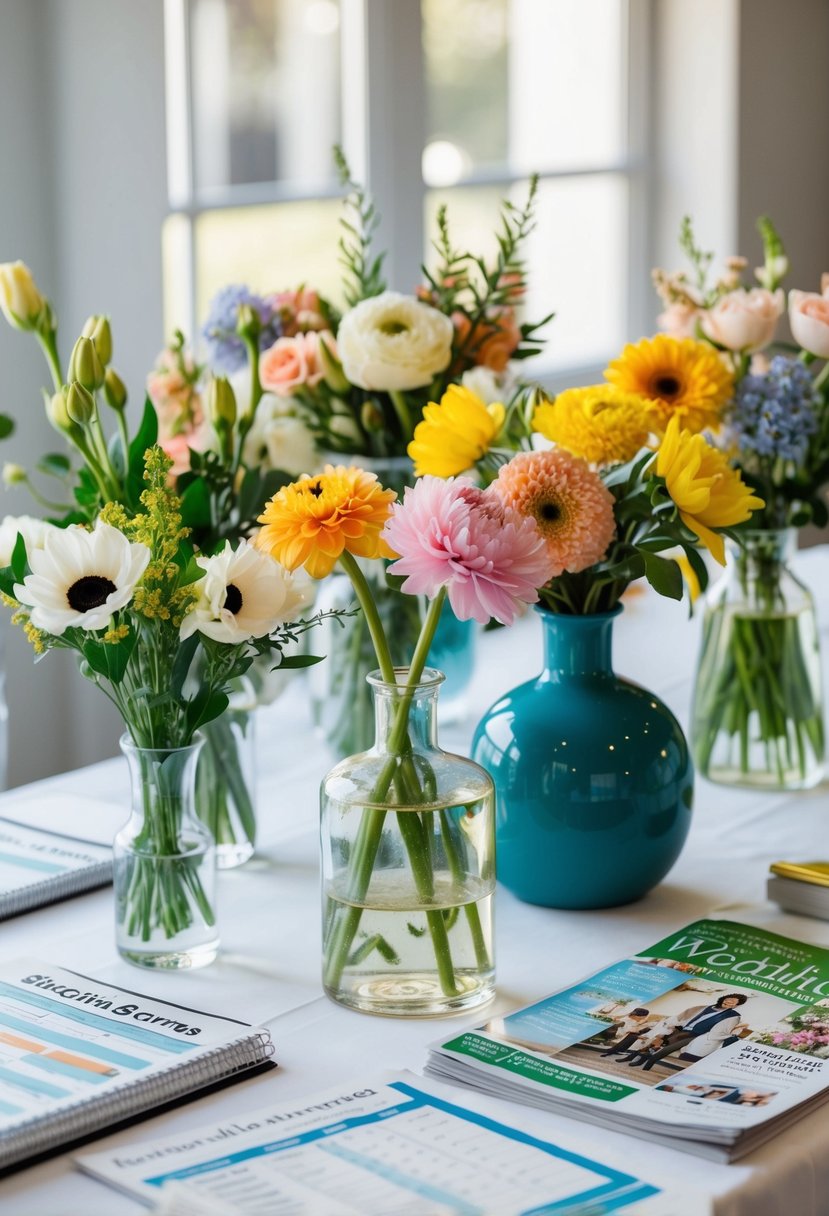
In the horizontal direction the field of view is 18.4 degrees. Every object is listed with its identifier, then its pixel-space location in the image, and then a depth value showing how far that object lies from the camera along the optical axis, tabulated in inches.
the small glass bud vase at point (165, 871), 52.9
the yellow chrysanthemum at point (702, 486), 52.5
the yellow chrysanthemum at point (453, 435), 56.1
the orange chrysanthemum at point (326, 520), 49.8
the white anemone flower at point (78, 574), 49.4
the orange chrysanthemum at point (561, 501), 52.1
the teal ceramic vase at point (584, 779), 55.5
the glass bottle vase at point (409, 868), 50.8
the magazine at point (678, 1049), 46.6
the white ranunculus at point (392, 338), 60.9
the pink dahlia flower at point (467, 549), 48.3
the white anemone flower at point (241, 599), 50.7
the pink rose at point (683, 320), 63.9
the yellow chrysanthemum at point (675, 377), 58.2
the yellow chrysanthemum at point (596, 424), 55.2
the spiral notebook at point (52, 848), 57.0
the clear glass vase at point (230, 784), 58.9
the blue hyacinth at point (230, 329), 65.3
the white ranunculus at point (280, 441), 64.4
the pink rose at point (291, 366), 63.6
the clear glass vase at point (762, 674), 65.0
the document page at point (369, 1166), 43.9
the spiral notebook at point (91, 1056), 46.2
